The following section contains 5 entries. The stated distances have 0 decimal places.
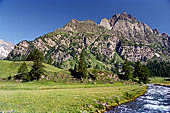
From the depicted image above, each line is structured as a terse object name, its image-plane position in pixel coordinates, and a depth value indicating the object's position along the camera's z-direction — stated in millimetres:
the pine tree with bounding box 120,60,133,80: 88688
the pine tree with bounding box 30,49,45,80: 69062
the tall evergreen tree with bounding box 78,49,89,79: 79312
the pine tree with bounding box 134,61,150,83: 82125
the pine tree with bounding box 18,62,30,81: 67169
